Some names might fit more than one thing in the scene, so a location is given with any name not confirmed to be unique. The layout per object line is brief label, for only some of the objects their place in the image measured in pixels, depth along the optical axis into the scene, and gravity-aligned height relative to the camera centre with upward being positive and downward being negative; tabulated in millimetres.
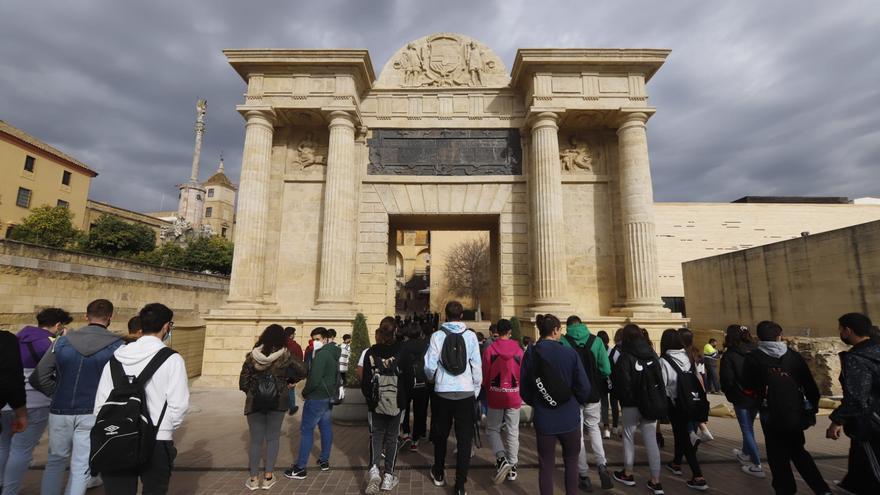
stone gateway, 12273 +4337
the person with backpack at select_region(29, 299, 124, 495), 3553 -879
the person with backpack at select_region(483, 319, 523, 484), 4762 -1272
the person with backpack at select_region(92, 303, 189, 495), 2668 -852
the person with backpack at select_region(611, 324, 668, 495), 4406 -1127
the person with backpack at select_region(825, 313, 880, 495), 3445 -877
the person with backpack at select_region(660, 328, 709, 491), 4562 -1168
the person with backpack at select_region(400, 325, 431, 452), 5071 -1396
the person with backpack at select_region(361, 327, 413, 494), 4520 -1186
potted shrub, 7371 -2132
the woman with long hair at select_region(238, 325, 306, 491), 4293 -1048
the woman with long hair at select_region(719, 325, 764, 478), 4977 -1298
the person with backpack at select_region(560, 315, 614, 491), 4625 -1081
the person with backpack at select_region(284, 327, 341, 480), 4898 -1392
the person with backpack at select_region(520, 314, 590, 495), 3844 -1062
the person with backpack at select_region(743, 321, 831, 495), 3881 -1107
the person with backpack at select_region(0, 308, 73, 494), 3803 -1315
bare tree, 40281 +3193
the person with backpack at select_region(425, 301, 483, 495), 4352 -1006
